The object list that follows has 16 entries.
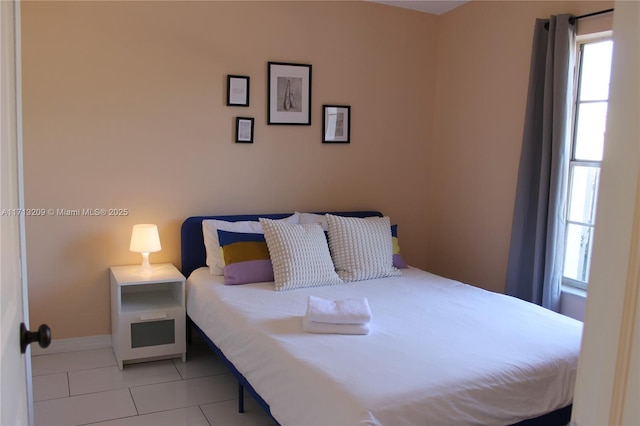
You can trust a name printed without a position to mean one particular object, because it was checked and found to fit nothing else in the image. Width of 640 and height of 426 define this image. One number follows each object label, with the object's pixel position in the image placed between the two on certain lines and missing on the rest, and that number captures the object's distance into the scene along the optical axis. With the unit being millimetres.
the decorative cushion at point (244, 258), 3525
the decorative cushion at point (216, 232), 3725
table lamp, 3602
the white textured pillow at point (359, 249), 3721
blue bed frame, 3873
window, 3455
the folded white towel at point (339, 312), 2613
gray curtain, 3459
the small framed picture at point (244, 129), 4043
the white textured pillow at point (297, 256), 3451
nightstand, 3457
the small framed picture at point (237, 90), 3975
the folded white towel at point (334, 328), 2615
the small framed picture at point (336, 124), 4348
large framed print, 4121
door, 964
